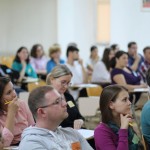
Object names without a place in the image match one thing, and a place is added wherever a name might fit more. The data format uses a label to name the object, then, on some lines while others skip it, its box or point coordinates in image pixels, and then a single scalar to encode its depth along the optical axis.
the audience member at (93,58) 12.11
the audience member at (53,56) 10.58
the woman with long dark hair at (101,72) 10.22
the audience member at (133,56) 11.32
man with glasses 2.83
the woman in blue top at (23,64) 10.21
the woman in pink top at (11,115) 3.87
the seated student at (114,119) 3.50
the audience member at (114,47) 11.62
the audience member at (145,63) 10.90
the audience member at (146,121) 3.98
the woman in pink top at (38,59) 11.92
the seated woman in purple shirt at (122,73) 8.28
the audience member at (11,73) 9.58
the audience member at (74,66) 8.83
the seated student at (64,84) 4.78
